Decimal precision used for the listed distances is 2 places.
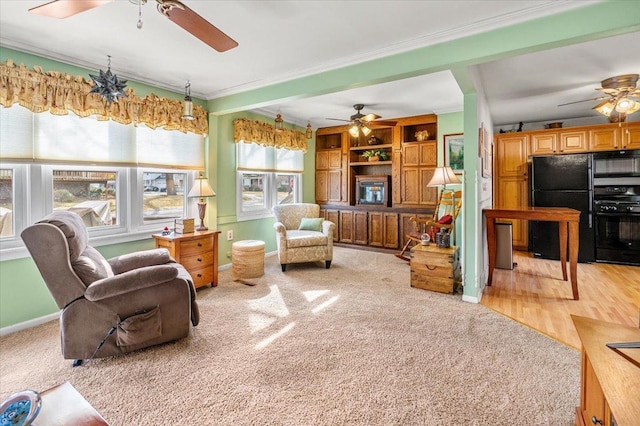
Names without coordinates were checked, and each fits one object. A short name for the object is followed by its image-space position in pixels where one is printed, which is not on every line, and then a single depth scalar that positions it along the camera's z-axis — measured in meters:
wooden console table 3.30
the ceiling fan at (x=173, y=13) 1.64
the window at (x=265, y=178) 4.94
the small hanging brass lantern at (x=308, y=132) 5.39
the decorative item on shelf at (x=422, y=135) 5.46
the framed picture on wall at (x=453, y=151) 5.17
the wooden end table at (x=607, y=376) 0.91
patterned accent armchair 4.42
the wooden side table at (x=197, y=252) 3.40
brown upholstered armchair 2.03
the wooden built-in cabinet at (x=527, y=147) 4.79
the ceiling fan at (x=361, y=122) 4.73
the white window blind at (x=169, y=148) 3.63
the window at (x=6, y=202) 2.70
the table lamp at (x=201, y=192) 3.78
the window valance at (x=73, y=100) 2.59
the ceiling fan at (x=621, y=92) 3.46
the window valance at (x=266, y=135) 4.68
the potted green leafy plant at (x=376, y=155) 6.00
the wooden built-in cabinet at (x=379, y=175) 5.49
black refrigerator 4.84
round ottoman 4.03
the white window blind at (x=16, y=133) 2.62
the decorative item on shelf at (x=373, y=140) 6.08
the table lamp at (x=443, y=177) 3.88
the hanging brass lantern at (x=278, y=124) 4.79
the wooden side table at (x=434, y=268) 3.54
